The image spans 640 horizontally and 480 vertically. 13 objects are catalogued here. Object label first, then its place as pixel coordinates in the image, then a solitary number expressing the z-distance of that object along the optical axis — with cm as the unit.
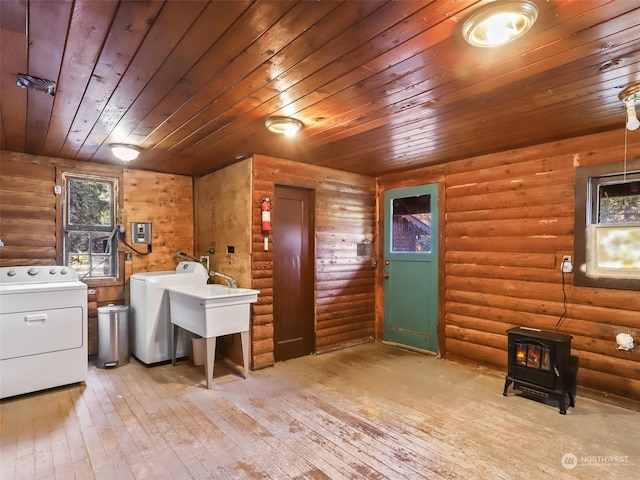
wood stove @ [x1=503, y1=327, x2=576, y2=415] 287
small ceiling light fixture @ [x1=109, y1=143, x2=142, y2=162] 337
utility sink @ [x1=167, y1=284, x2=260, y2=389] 323
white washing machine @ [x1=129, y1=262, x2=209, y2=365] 383
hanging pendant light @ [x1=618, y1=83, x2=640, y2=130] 218
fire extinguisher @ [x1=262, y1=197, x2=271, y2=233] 379
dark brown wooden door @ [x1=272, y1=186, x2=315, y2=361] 405
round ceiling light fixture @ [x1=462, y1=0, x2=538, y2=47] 140
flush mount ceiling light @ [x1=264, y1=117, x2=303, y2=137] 269
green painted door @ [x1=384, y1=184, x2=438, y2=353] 432
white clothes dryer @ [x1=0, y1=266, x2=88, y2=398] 298
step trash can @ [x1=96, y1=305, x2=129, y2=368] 376
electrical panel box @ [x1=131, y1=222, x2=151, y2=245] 436
